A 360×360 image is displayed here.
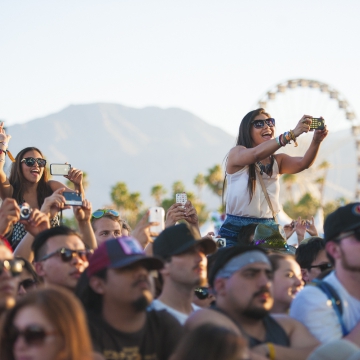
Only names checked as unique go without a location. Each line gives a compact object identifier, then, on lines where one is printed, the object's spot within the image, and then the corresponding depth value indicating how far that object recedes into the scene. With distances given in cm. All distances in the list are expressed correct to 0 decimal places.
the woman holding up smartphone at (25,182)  1364
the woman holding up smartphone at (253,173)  1386
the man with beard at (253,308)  830
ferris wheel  7906
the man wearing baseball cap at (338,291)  895
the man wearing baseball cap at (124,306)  796
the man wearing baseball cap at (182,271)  937
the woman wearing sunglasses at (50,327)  634
